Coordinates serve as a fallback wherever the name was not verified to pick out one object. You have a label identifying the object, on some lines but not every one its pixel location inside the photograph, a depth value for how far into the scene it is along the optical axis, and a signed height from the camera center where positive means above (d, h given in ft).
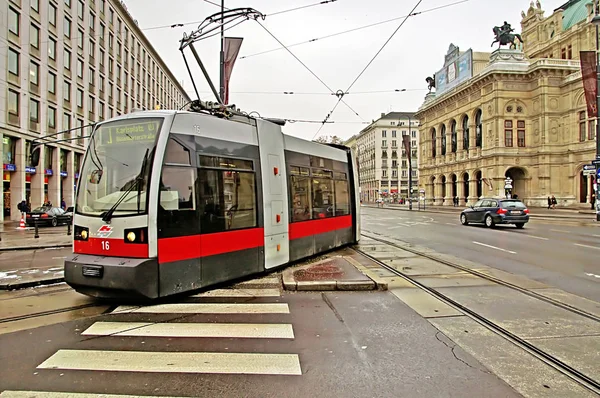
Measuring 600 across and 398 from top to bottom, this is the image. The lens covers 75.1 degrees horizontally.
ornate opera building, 160.45 +35.47
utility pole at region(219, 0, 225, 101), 39.47 +13.56
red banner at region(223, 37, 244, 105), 38.47 +14.75
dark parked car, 80.84 -2.70
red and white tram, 18.62 -0.21
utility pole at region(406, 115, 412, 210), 142.57 +1.77
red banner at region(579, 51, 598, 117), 83.30 +25.33
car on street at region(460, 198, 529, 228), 65.57 -2.78
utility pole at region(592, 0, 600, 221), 79.71 +12.11
